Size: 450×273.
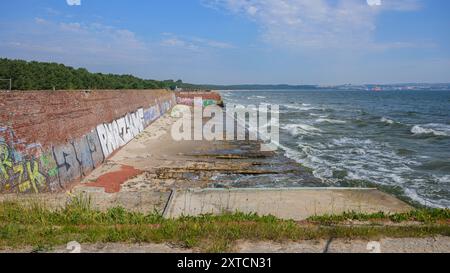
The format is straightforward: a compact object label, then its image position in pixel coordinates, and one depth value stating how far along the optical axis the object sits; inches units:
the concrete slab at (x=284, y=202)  392.7
